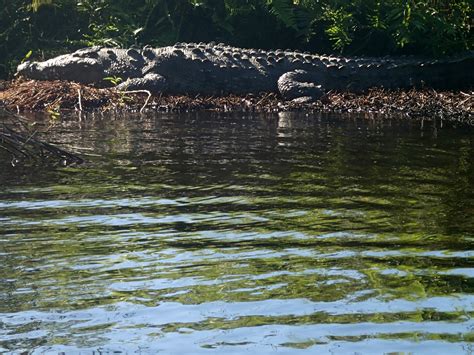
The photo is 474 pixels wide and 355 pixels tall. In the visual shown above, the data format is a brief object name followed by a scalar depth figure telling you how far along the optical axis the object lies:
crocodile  13.95
